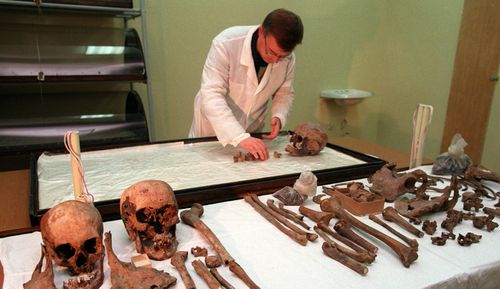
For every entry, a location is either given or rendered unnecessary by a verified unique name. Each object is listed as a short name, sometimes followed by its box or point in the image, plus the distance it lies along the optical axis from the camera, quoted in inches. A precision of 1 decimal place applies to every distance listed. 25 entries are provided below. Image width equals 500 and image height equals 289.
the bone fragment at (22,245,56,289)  44.3
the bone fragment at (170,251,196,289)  46.2
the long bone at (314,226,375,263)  52.1
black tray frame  65.6
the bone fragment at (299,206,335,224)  63.5
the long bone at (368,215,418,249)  55.8
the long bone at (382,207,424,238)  61.3
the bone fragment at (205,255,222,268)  50.4
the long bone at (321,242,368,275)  50.0
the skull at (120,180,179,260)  53.0
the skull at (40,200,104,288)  46.4
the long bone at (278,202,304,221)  65.4
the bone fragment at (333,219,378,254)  55.4
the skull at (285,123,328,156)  99.7
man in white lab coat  85.2
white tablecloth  48.4
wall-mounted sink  197.6
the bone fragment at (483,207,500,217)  68.5
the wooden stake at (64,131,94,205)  54.8
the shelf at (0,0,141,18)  114.9
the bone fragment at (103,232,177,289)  45.1
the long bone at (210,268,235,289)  46.3
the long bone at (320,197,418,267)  52.6
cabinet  116.4
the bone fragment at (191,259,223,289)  46.4
